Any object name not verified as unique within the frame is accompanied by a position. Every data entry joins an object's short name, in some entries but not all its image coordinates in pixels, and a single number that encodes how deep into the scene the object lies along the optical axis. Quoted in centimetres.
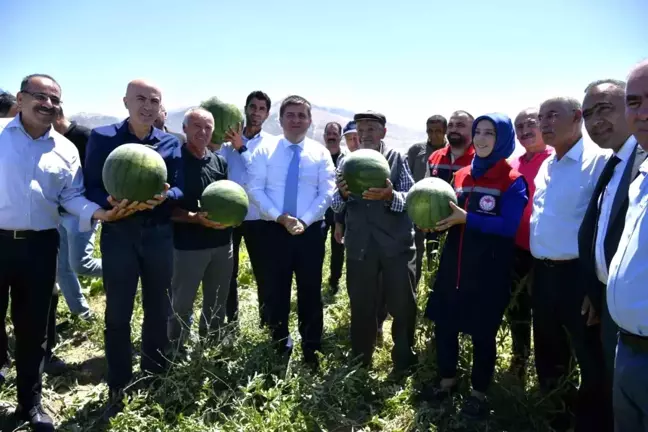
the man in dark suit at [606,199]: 276
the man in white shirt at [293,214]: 484
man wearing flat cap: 466
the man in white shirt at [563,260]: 346
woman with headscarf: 388
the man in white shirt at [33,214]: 366
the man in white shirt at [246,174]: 505
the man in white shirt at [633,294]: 216
